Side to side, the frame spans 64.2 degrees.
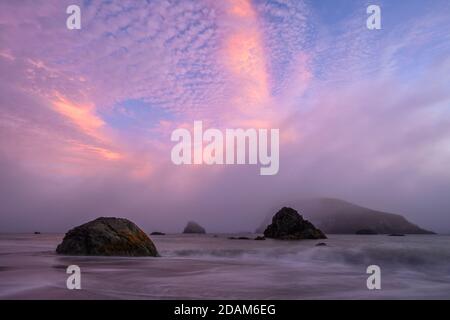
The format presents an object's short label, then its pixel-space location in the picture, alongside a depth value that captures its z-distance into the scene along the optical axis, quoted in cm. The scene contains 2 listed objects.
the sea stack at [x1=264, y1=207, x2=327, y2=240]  9534
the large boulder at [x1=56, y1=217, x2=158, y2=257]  2391
